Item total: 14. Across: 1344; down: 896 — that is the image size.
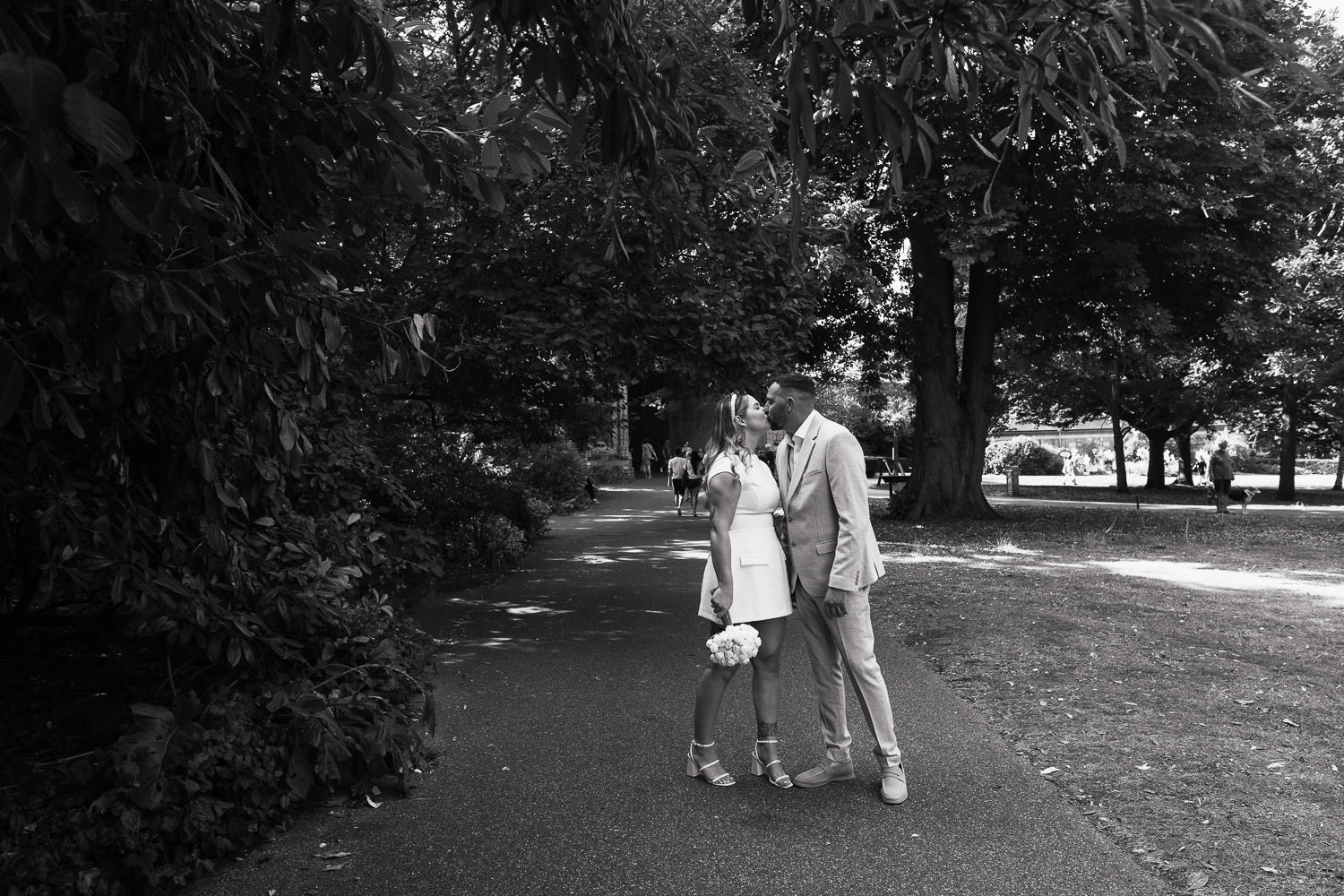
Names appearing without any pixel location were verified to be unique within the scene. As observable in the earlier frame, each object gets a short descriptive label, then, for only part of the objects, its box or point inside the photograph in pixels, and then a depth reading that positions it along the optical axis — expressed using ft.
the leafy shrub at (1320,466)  221.25
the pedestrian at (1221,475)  79.56
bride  15.76
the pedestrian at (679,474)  80.48
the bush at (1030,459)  209.05
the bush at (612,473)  131.64
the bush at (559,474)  75.00
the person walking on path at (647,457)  138.82
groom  15.03
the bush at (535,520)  49.32
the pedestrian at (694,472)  71.33
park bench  130.66
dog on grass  82.12
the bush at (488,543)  42.57
